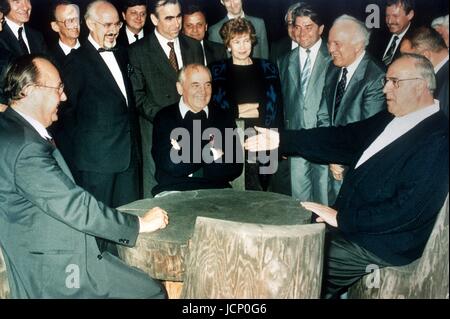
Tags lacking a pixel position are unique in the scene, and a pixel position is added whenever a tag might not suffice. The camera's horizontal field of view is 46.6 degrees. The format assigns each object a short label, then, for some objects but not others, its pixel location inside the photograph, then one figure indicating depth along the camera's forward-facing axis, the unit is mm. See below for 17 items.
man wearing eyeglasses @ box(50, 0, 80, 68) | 4250
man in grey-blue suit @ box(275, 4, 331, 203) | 4363
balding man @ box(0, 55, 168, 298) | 2328
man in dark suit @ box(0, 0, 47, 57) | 3996
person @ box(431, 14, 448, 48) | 3513
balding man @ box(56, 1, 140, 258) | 3990
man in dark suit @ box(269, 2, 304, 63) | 4629
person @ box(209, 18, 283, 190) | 4180
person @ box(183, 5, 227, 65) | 4574
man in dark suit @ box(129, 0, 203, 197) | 4371
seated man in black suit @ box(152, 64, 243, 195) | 3656
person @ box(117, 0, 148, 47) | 4582
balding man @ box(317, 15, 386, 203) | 3969
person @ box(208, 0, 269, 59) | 4727
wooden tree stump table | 2568
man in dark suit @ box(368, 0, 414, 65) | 4457
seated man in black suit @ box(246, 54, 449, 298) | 2703
